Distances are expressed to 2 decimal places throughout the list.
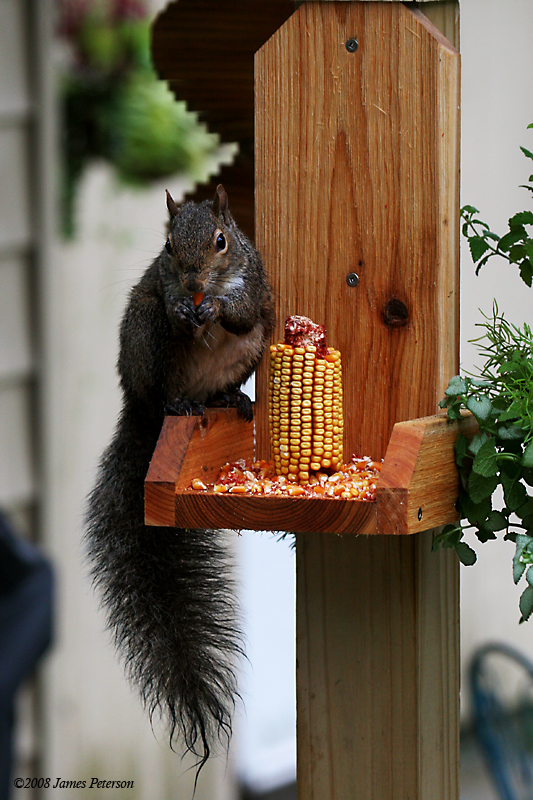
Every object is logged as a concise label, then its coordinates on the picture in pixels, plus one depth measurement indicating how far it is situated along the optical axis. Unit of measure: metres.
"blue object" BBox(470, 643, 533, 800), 5.27
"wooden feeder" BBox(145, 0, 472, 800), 4.80
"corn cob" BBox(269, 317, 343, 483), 4.75
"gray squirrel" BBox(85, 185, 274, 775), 4.81
